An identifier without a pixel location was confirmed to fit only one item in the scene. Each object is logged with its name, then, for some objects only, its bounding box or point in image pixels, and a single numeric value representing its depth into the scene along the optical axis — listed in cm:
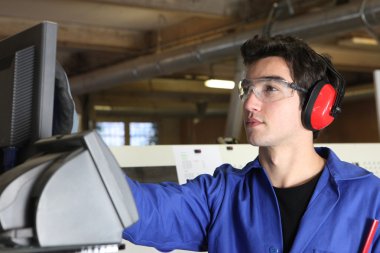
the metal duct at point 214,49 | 330
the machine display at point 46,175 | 69
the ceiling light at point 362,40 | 529
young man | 131
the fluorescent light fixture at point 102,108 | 829
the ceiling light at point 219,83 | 644
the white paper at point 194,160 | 233
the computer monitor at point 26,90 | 82
